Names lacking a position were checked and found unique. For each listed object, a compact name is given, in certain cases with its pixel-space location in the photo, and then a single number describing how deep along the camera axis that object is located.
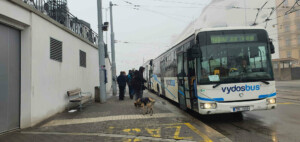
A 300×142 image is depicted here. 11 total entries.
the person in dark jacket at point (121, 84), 12.85
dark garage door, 5.82
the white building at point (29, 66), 5.95
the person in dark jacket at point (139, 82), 9.50
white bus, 6.23
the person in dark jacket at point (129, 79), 13.63
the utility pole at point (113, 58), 17.03
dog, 7.88
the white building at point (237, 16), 27.11
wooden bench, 9.20
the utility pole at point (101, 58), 11.57
